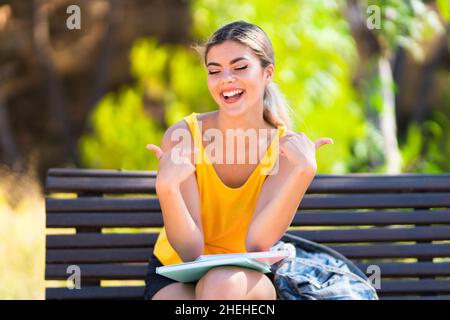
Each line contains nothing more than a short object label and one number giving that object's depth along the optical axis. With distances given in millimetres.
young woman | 6048
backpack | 6083
